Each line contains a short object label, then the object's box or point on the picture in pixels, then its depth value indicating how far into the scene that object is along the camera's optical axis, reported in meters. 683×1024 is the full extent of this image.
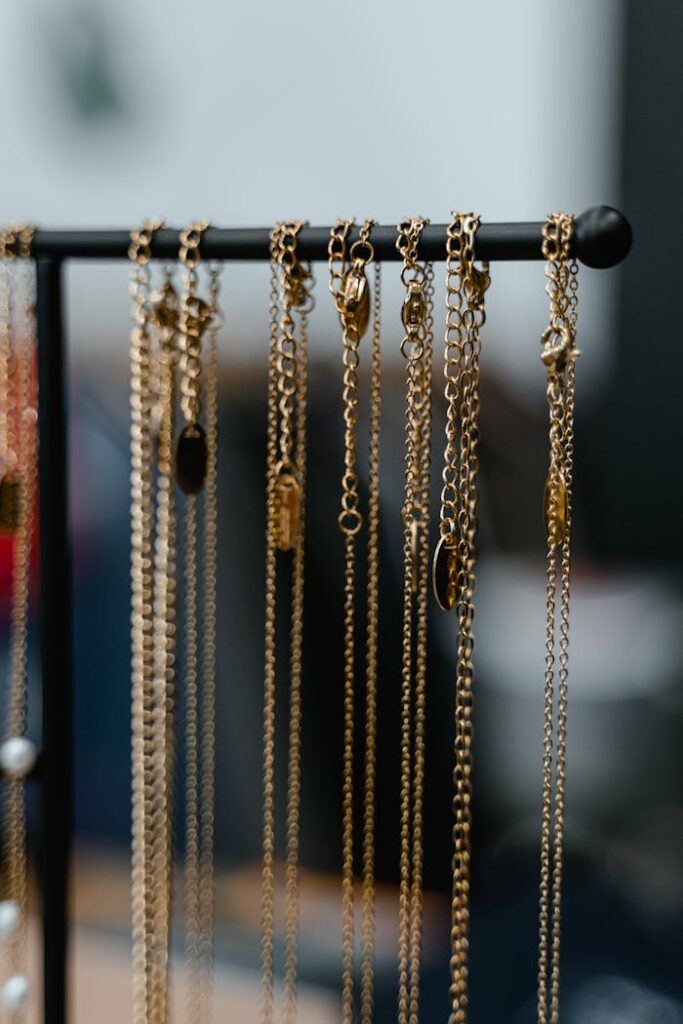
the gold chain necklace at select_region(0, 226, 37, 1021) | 0.53
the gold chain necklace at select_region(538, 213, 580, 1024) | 0.46
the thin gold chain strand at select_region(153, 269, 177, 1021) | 0.51
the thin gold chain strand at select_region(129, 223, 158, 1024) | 0.51
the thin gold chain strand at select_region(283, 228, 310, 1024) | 0.49
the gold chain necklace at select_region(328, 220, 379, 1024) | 0.48
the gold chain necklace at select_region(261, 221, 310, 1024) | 0.49
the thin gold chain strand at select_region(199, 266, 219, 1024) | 0.51
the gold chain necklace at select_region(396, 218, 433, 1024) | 0.48
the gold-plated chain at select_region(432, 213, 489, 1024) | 0.47
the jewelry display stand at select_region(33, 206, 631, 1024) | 0.50
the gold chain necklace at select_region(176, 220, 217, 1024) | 0.50
